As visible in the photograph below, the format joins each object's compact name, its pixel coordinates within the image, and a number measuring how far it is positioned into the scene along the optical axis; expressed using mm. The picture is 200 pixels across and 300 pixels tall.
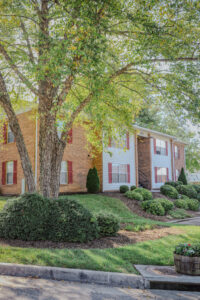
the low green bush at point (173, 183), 25900
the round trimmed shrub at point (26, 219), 7430
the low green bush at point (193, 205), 20844
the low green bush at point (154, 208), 16550
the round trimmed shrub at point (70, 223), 7418
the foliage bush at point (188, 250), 5586
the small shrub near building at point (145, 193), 19359
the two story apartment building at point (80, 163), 18641
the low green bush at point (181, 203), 20148
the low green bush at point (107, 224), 8477
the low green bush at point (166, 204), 17639
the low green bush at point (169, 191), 22516
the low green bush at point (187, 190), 24422
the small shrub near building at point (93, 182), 19000
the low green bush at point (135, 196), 18531
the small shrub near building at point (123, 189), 20359
